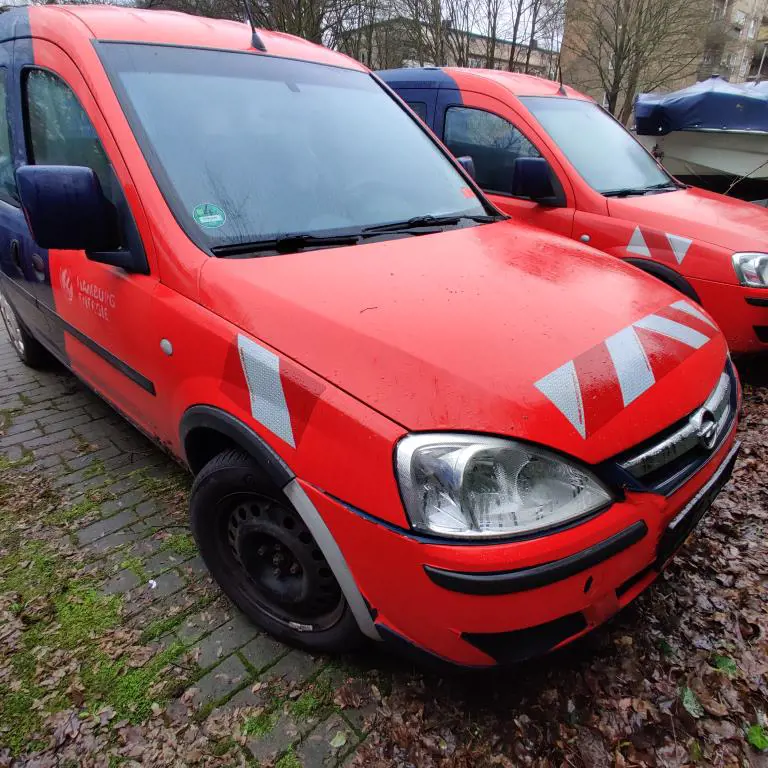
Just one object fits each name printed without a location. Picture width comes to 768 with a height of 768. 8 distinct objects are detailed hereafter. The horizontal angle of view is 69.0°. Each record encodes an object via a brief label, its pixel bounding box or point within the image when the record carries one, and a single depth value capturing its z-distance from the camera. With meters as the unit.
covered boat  7.24
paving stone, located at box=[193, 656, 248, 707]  1.86
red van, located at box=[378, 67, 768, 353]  3.56
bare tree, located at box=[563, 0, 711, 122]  16.50
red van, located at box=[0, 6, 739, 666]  1.38
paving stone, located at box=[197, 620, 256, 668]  1.99
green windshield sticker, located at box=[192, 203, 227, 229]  1.93
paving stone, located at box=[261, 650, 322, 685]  1.92
